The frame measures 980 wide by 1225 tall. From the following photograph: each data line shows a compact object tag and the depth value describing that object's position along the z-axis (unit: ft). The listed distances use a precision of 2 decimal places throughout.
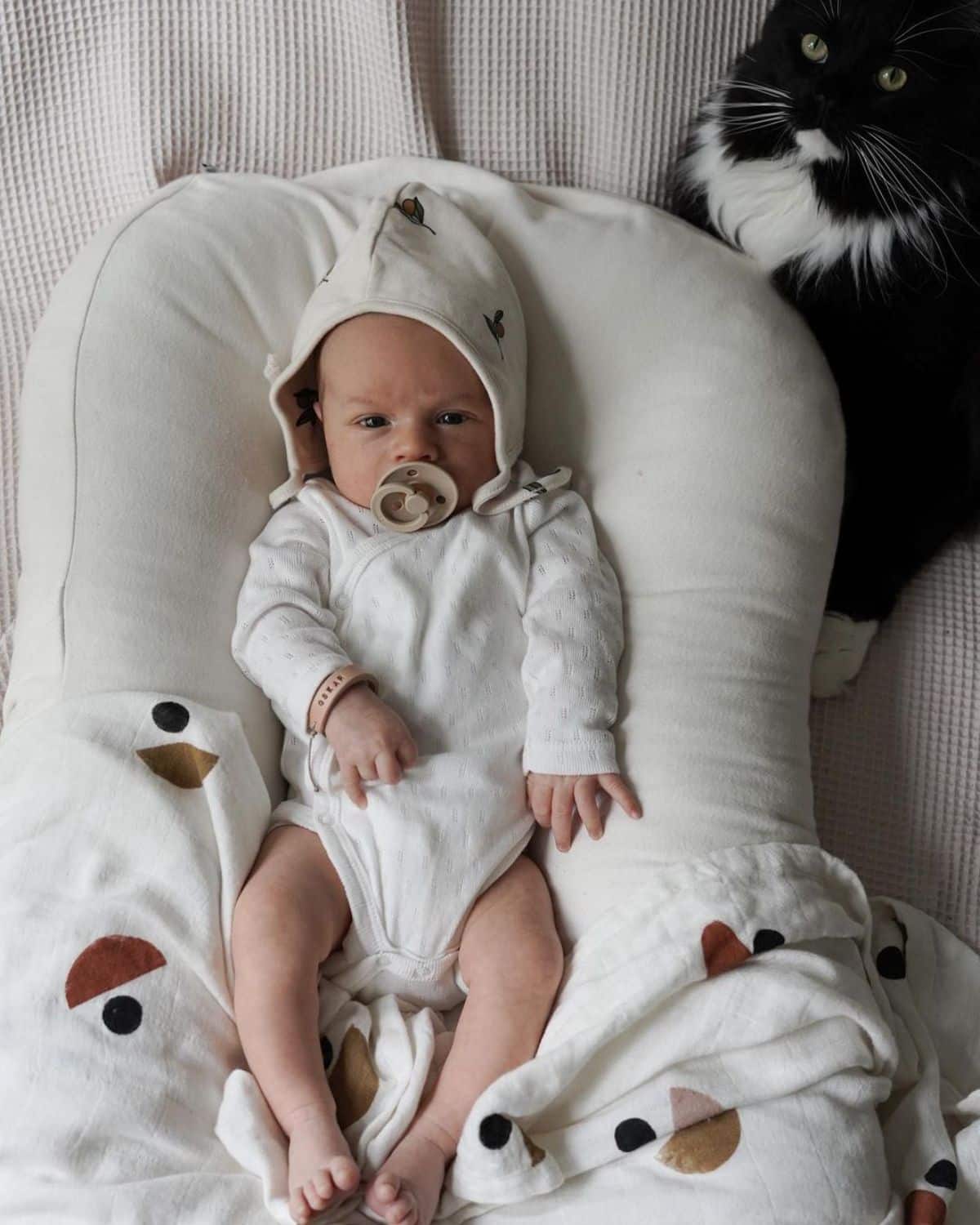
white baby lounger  3.20
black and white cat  4.27
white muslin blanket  3.13
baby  3.55
